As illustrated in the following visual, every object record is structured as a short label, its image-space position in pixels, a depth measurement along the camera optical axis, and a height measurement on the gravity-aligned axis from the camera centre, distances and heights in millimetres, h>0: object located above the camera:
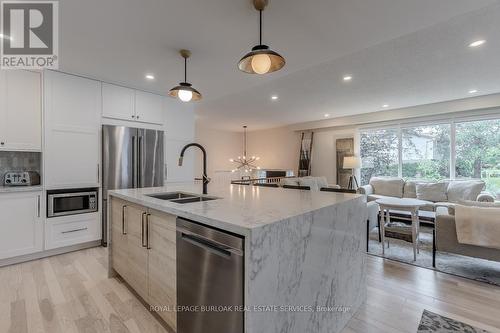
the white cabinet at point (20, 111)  2848 +682
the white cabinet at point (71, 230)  3051 -949
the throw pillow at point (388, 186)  5492 -515
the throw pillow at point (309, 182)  5391 -419
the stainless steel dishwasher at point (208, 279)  1080 -622
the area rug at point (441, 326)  1673 -1216
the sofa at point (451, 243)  2365 -870
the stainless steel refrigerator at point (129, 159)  3471 +79
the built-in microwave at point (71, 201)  3064 -546
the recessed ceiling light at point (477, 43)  2572 +1419
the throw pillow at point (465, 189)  4371 -469
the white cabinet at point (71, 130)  3104 +478
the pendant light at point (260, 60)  1700 +822
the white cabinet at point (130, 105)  3625 +1011
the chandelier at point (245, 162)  9170 +93
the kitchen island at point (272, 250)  1080 -553
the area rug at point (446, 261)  2518 -1210
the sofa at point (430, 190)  4406 -544
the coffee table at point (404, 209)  2905 -659
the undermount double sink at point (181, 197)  1994 -309
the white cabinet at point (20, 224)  2736 -768
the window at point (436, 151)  4738 +347
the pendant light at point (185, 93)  2453 +792
